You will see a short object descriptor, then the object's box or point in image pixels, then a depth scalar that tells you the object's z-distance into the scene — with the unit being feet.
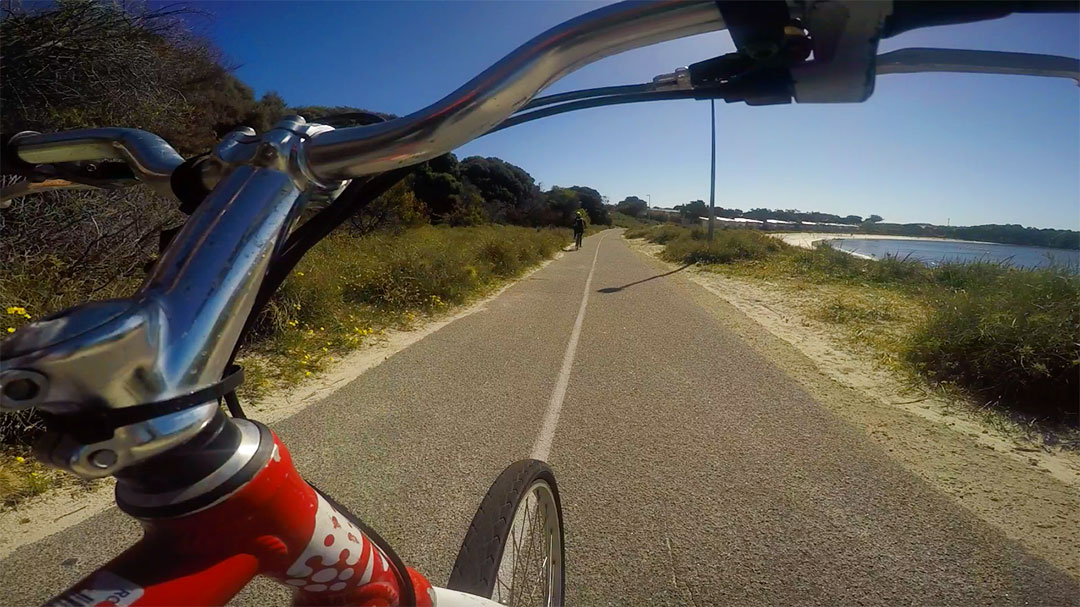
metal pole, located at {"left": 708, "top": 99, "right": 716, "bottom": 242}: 79.51
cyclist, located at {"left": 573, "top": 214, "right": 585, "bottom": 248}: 101.10
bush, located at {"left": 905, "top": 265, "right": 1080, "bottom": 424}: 15.94
